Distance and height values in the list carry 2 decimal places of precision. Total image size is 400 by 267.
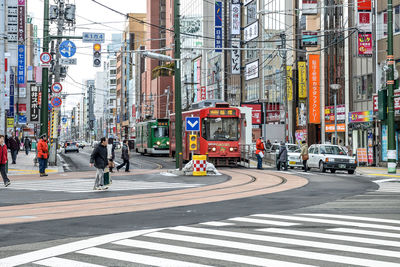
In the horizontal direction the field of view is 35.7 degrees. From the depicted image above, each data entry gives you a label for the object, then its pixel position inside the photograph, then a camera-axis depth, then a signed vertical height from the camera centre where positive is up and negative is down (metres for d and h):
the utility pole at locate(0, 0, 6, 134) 30.31 +3.21
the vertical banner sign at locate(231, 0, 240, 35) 64.75 +12.10
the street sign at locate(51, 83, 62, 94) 33.88 +2.56
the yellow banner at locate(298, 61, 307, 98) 52.58 +4.61
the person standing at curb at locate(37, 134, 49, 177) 26.92 -0.87
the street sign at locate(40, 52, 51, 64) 32.03 +3.95
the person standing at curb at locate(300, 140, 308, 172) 31.66 -1.05
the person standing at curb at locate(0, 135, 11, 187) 21.22 -0.78
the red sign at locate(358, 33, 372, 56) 38.78 +5.46
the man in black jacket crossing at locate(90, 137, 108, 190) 19.58 -0.79
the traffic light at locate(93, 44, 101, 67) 30.48 +3.96
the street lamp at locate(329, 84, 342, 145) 42.26 +3.19
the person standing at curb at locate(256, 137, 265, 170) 33.16 -0.92
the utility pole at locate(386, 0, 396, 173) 28.03 +1.57
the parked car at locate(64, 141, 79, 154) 72.06 -1.54
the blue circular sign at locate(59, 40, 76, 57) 32.41 +4.45
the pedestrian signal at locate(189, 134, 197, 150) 27.06 -0.42
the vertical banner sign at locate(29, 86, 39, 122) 71.52 +3.44
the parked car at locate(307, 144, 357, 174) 32.09 -1.38
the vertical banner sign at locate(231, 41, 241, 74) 69.00 +7.89
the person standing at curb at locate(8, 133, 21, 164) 37.03 -0.71
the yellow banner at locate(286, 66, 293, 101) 56.14 +4.33
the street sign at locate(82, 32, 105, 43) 30.64 +4.78
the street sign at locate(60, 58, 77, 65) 33.56 +3.95
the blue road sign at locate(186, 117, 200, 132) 26.66 +0.44
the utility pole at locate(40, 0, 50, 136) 32.53 +2.84
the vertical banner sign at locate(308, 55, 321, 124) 51.12 +3.53
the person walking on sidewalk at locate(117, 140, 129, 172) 31.23 -1.08
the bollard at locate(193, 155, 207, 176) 27.28 -1.40
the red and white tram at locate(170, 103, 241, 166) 33.69 +0.00
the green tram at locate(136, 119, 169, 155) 53.84 -0.22
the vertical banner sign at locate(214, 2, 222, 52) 67.25 +12.09
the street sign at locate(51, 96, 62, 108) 34.47 +1.82
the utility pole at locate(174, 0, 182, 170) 27.83 +1.70
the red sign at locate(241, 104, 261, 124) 55.82 +1.88
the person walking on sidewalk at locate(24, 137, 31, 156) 56.88 -1.18
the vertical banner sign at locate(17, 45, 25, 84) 57.91 +6.68
